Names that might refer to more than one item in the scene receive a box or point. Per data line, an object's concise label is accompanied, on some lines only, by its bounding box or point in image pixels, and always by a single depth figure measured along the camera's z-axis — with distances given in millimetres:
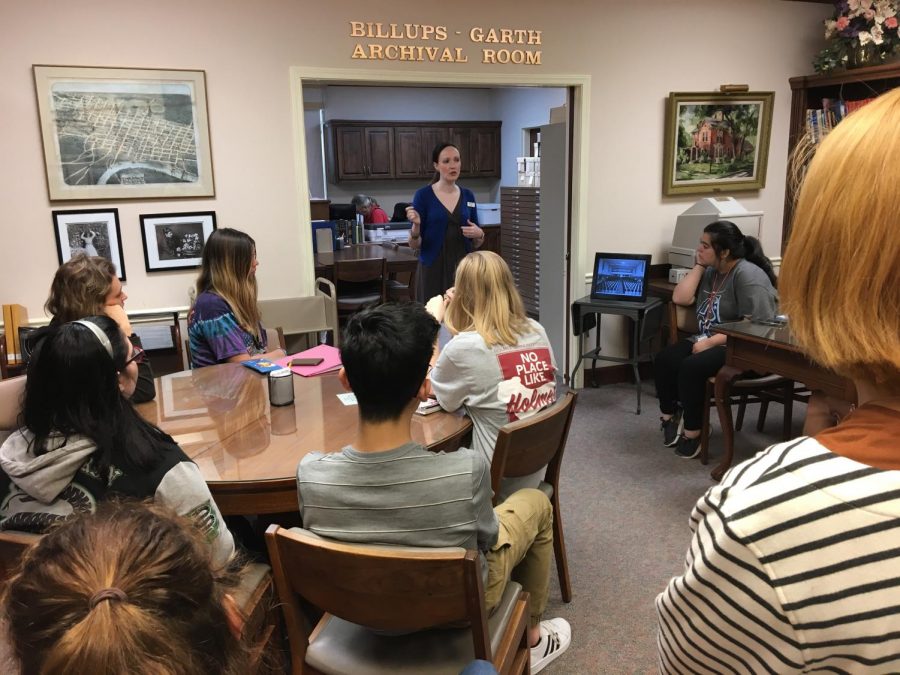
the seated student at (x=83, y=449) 1360
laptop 4223
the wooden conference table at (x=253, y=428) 1746
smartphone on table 2770
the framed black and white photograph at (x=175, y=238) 3578
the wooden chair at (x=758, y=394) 3336
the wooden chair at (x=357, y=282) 4852
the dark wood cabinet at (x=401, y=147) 8367
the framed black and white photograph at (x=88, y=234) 3418
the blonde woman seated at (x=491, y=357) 2121
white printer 4273
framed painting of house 4453
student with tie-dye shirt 2789
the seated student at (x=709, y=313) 3473
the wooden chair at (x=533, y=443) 1814
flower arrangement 4074
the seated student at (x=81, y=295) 2398
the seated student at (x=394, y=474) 1368
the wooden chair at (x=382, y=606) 1205
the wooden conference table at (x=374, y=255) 4918
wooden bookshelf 4164
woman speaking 4277
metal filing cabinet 5910
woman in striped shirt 521
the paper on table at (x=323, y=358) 2709
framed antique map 3309
